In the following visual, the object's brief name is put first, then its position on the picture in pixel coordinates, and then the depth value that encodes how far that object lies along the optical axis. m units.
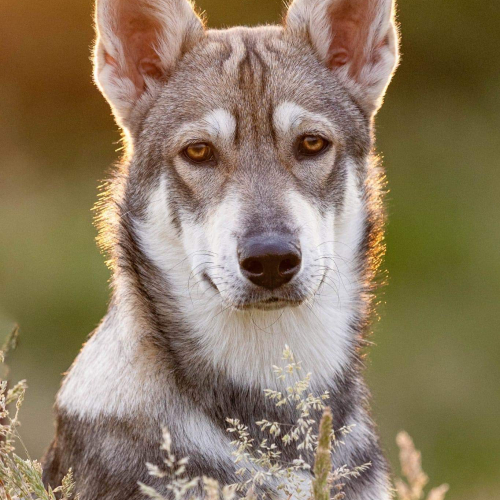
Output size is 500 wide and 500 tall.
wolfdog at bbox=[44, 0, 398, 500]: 7.08
